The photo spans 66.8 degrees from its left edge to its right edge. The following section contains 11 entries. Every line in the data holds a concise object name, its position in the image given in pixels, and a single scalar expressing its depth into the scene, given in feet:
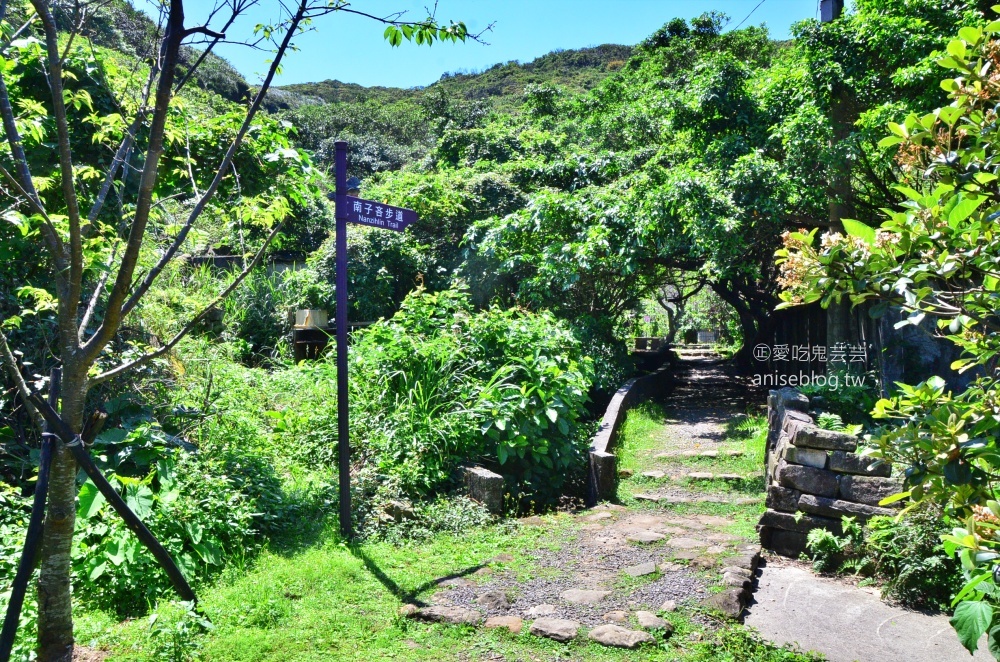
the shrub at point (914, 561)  15.48
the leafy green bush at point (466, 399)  22.36
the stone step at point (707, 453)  30.32
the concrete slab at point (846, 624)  13.51
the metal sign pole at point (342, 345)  18.47
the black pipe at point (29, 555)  9.93
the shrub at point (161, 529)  14.25
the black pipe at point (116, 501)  10.43
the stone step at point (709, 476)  27.07
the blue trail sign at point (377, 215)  18.80
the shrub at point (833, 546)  17.88
